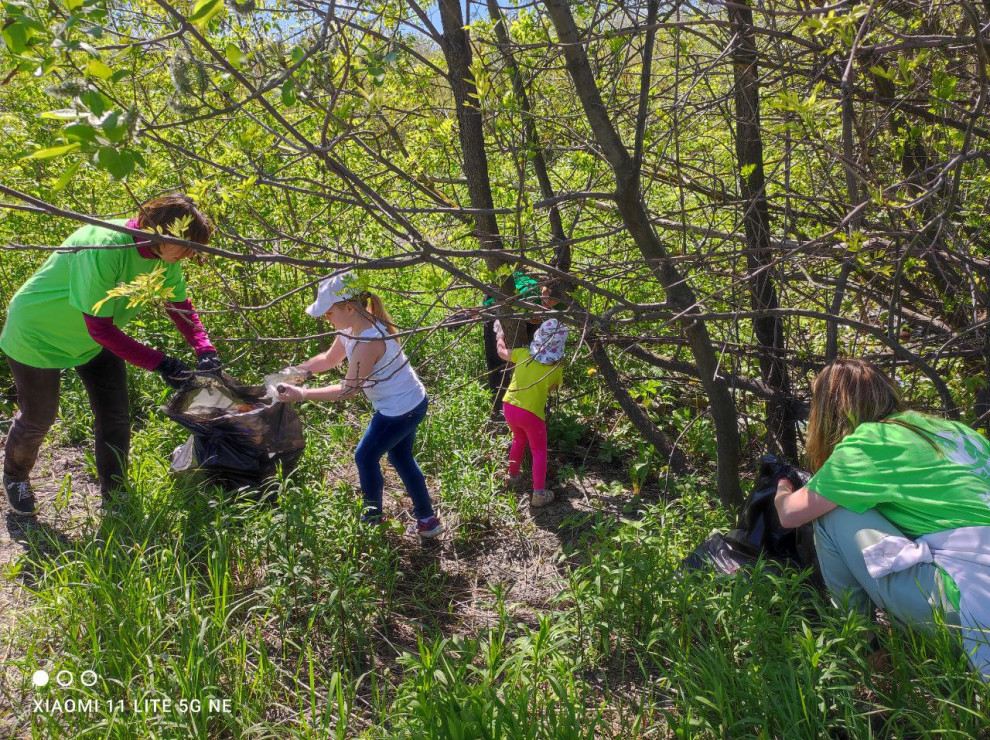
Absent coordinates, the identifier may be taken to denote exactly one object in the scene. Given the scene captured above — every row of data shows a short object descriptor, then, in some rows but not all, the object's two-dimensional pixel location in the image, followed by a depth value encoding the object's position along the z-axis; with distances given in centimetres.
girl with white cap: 317
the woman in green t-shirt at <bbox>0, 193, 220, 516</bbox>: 314
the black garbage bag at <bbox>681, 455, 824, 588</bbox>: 292
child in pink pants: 386
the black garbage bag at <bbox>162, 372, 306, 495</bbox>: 344
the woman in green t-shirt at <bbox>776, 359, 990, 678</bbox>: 228
